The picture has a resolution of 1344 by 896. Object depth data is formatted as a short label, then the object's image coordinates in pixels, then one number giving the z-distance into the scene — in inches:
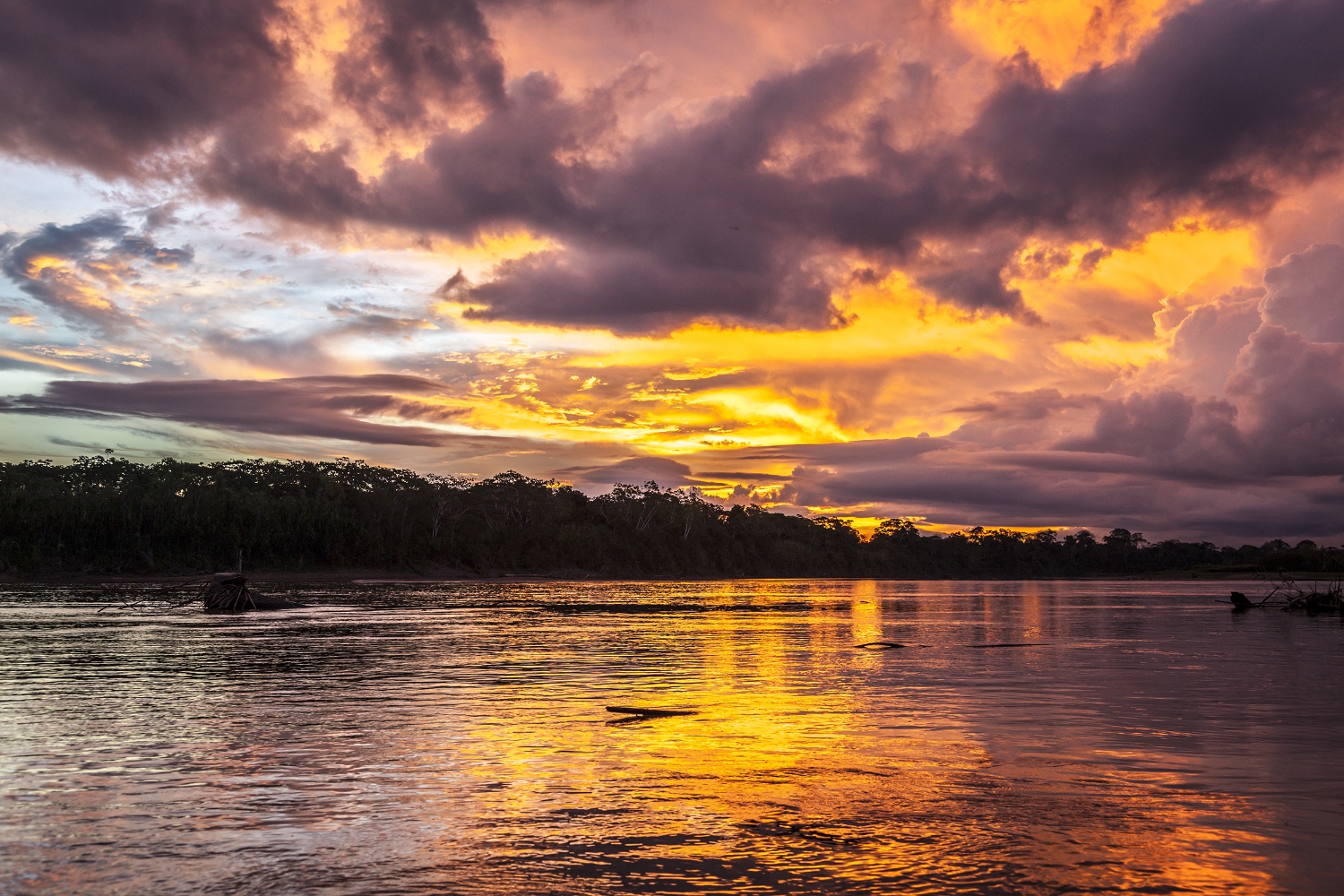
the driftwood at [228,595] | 2701.8
